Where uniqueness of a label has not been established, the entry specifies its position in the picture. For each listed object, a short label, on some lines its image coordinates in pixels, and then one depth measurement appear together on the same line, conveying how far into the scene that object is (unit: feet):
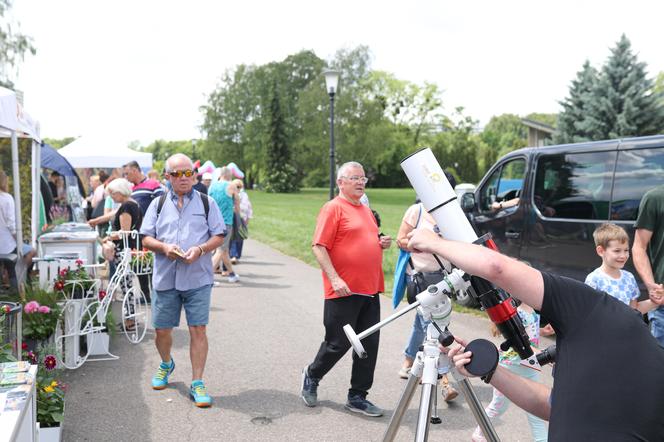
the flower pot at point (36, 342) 17.34
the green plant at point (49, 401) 12.60
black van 20.30
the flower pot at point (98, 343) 20.35
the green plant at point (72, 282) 19.49
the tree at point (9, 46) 99.09
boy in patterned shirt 14.28
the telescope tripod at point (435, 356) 7.80
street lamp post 49.49
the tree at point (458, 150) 228.22
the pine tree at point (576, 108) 104.22
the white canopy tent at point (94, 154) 51.80
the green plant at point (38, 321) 17.35
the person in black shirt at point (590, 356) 5.59
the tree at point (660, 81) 172.74
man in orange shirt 15.66
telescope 7.11
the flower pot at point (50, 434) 12.44
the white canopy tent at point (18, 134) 20.56
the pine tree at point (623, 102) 97.76
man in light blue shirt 16.61
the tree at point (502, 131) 358.94
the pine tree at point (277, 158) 202.28
